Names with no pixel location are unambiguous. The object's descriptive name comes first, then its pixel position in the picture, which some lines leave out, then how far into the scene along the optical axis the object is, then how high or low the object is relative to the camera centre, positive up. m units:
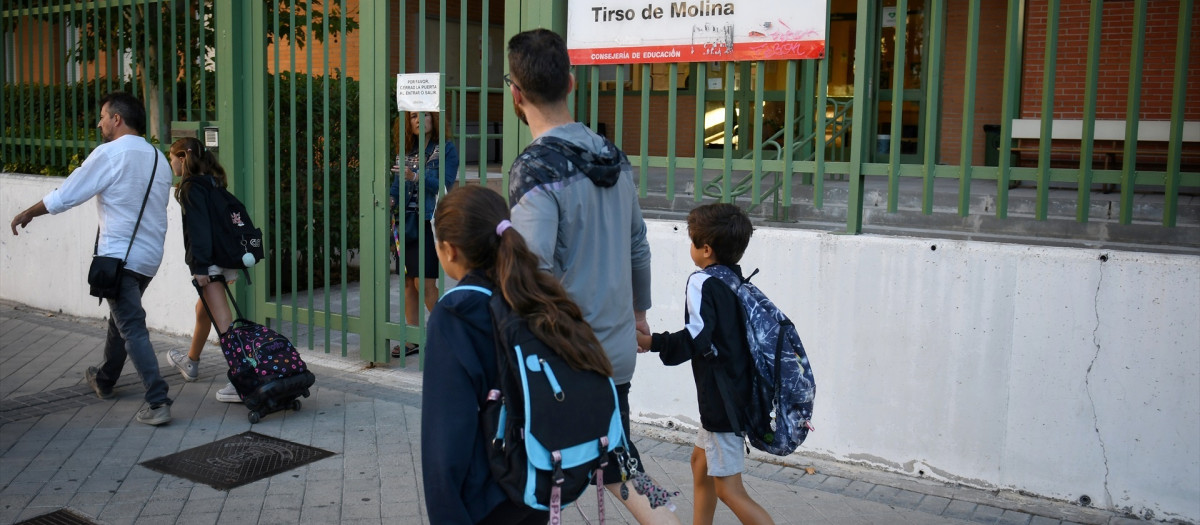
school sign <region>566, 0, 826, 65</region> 5.11 +0.51
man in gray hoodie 2.94 -0.20
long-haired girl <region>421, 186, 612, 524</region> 2.45 -0.48
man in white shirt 5.52 -0.44
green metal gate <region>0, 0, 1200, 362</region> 4.71 +0.10
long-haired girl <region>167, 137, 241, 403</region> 5.89 -0.49
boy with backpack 3.40 -0.66
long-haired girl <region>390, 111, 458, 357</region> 6.70 -0.36
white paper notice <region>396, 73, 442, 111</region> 6.43 +0.22
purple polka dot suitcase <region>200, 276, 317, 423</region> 5.66 -1.27
